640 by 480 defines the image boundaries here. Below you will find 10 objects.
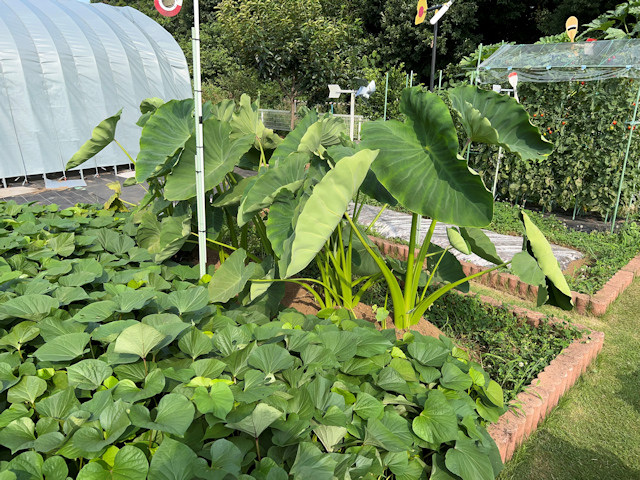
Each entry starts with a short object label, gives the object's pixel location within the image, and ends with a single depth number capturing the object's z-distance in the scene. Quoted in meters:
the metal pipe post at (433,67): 4.26
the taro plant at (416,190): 1.67
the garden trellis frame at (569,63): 4.34
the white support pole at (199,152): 2.03
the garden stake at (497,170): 5.28
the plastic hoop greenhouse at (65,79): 6.52
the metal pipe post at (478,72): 5.41
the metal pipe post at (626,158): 4.29
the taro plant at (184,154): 2.36
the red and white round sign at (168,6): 1.96
